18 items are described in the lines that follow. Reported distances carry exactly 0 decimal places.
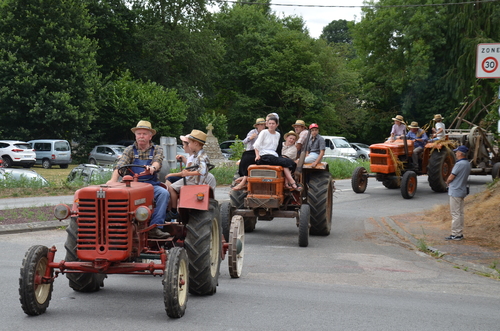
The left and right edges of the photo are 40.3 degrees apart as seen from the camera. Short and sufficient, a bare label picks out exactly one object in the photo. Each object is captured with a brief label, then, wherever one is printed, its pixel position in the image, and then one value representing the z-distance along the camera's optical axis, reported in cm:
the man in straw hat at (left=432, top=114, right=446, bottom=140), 2290
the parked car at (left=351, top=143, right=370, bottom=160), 5227
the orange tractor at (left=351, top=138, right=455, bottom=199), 2166
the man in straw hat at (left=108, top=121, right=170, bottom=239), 779
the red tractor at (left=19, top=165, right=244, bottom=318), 675
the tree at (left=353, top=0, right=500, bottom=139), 4941
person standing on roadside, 1351
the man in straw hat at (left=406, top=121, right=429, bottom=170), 2220
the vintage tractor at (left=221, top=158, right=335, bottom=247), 1259
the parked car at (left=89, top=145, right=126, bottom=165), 4634
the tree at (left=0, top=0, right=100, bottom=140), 4356
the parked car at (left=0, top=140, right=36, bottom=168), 4091
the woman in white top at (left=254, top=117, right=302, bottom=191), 1263
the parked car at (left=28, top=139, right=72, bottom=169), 4306
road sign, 1103
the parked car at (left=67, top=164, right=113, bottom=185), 2334
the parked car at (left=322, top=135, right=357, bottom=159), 4427
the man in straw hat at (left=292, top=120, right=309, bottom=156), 1398
